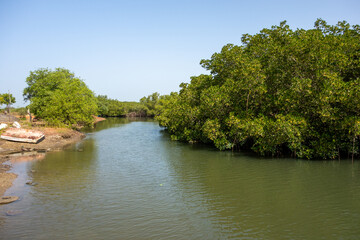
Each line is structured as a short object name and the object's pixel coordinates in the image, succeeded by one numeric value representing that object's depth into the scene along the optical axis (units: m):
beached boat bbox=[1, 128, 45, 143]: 34.09
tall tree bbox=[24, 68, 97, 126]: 49.31
